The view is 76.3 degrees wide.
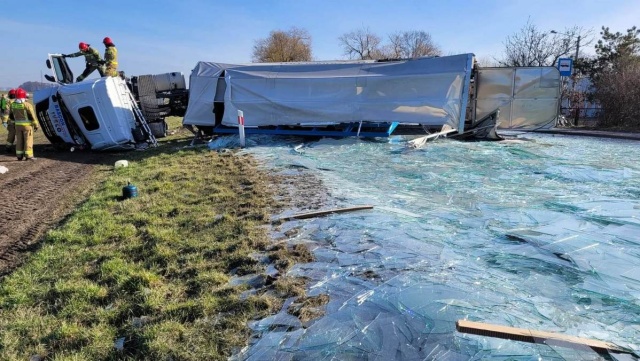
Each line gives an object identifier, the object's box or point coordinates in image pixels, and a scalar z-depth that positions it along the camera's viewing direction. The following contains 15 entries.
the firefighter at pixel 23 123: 10.22
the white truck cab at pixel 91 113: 11.00
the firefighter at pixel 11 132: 10.95
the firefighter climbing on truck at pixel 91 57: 12.59
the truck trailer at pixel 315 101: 11.16
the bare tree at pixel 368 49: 56.66
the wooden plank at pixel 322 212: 4.86
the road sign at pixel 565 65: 14.99
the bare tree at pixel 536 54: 28.39
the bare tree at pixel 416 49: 55.06
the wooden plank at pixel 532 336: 2.21
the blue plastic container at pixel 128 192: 6.34
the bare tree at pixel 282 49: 46.45
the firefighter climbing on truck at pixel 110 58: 12.19
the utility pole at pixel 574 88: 18.98
